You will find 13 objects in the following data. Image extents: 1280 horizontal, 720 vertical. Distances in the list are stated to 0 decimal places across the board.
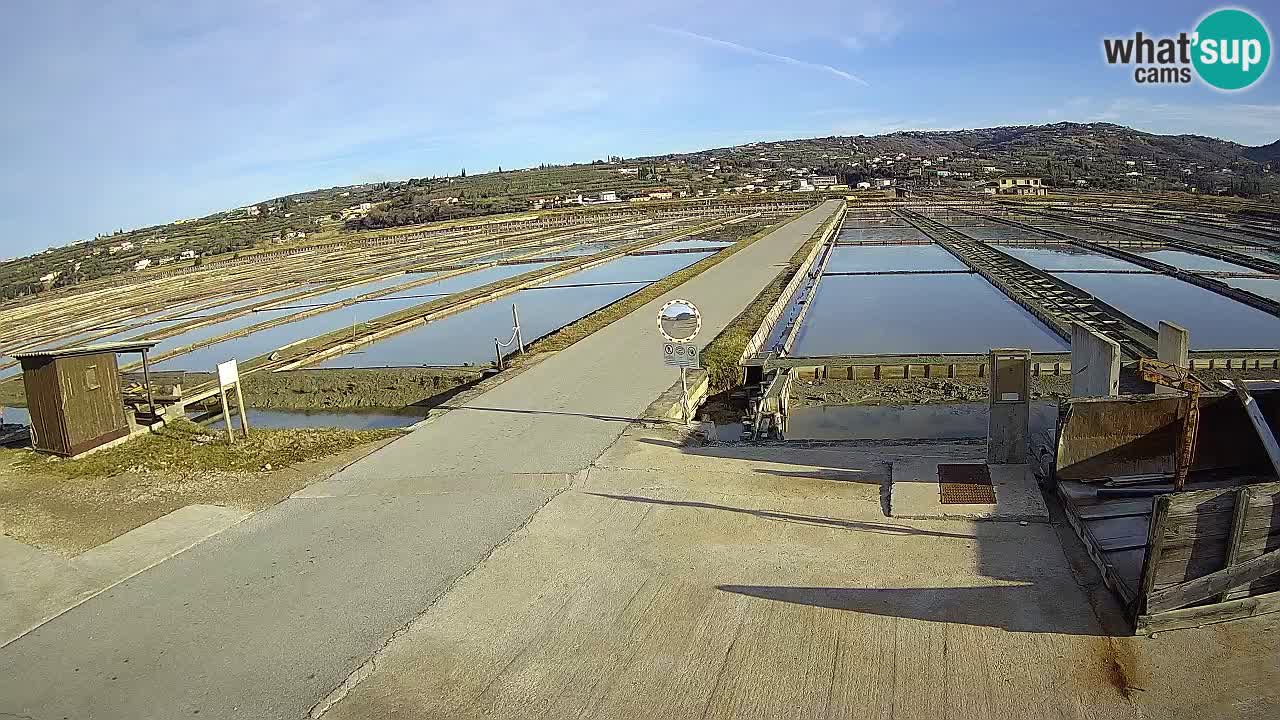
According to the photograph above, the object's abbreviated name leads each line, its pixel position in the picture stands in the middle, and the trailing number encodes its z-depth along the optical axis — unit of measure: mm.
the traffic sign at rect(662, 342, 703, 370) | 9617
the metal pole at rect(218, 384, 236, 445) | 10836
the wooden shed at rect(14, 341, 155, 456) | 10594
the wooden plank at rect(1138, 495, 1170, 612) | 4785
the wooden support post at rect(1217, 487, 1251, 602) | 4812
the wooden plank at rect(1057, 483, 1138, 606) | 5129
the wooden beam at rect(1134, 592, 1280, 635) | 4867
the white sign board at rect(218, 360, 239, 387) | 10422
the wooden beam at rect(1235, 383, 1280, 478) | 6206
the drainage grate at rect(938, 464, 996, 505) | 6805
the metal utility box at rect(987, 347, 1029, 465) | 7383
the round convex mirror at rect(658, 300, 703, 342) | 10273
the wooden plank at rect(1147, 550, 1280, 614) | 4848
